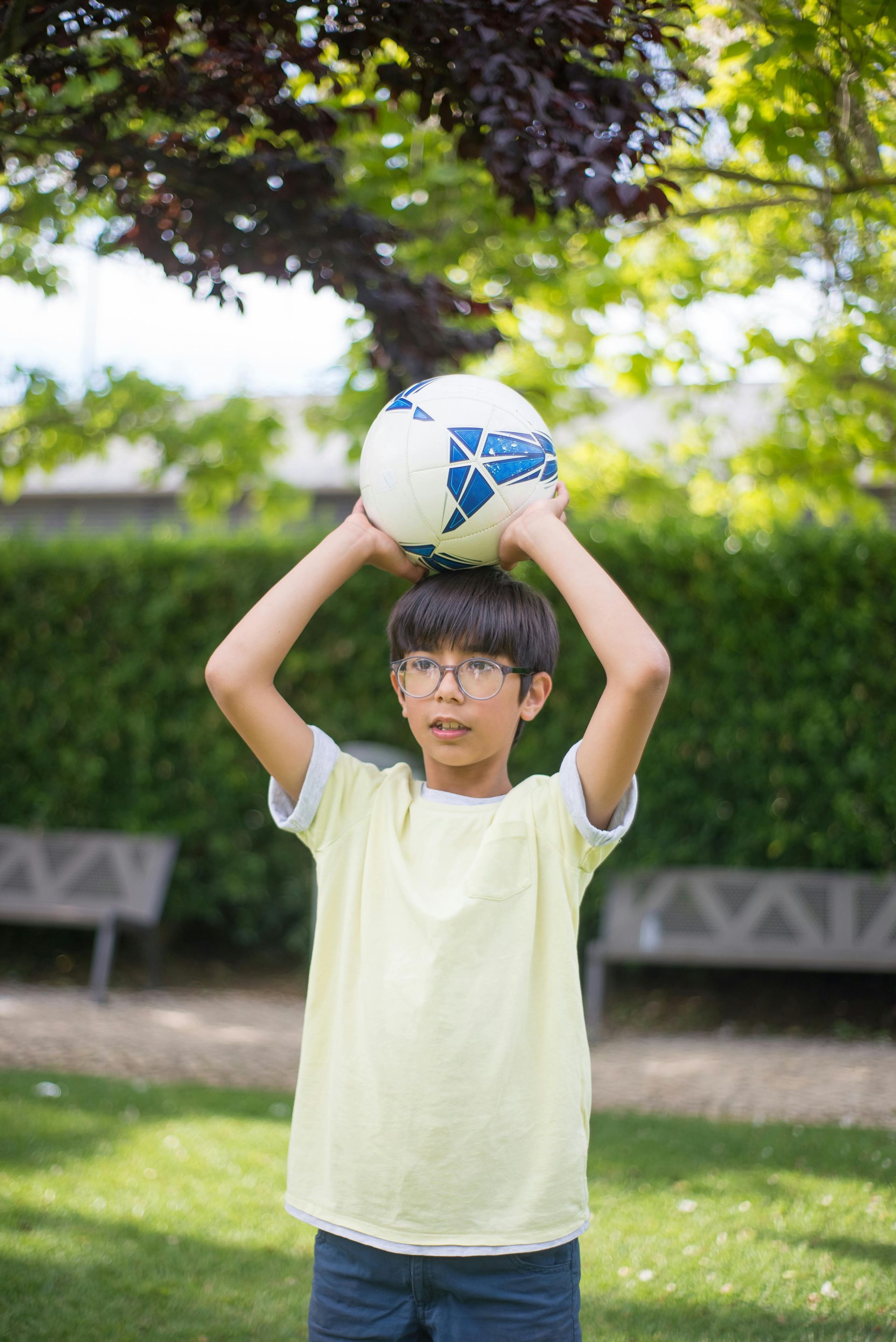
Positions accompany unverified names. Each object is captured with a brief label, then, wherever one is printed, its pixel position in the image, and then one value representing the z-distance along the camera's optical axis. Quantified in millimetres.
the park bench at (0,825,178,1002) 7516
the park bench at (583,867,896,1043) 6594
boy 1858
